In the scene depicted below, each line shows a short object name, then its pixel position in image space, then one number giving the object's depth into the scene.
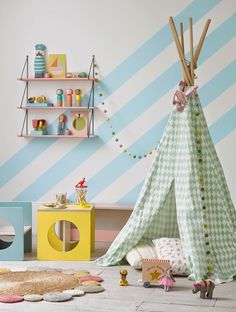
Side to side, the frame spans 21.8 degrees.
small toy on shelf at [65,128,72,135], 5.34
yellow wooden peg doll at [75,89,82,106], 5.30
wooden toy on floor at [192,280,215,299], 3.48
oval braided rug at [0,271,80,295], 3.57
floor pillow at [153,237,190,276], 4.00
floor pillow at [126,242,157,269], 4.15
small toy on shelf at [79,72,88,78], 5.29
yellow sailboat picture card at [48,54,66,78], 5.35
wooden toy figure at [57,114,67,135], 5.35
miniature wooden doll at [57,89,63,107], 5.33
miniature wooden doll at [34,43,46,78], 5.36
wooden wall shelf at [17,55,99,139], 5.30
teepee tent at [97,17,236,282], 3.97
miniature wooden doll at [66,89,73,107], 5.31
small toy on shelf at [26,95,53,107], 5.31
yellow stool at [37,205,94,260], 4.51
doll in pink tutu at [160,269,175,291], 3.64
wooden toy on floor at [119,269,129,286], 3.73
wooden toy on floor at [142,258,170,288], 3.75
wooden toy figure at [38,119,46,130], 5.37
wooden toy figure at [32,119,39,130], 5.38
